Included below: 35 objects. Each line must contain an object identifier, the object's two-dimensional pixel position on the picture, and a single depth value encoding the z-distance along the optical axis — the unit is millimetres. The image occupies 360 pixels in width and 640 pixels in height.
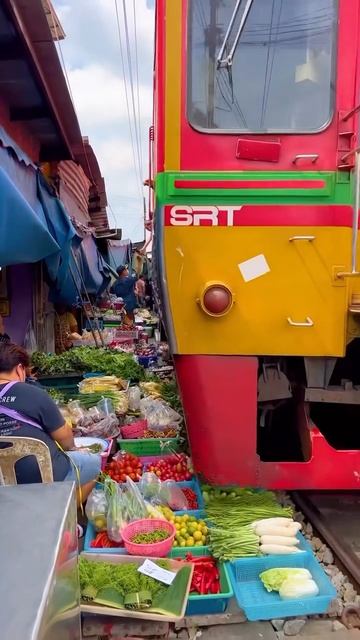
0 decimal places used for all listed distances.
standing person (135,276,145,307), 17012
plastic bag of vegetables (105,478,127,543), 3396
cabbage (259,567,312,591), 2939
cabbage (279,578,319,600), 2832
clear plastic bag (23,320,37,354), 8242
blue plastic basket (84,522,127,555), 3246
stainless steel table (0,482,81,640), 1073
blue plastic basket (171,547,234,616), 2842
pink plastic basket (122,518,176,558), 3123
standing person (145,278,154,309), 19602
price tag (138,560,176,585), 2877
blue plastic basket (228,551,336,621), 2799
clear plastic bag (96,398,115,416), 5711
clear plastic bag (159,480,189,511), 3820
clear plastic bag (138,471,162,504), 3842
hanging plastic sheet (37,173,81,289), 6346
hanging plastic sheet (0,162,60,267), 3971
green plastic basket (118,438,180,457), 5012
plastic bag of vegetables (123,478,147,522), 3518
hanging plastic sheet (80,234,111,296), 10648
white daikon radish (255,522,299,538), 3279
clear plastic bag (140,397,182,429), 5461
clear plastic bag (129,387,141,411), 6195
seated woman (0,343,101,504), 3090
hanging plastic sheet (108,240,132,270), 24670
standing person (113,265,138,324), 14906
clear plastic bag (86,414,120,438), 5238
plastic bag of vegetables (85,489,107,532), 3560
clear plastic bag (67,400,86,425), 5478
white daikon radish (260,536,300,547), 3213
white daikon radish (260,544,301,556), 3158
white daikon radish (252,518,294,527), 3344
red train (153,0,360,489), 3340
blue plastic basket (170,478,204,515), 3964
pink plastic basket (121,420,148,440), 5327
